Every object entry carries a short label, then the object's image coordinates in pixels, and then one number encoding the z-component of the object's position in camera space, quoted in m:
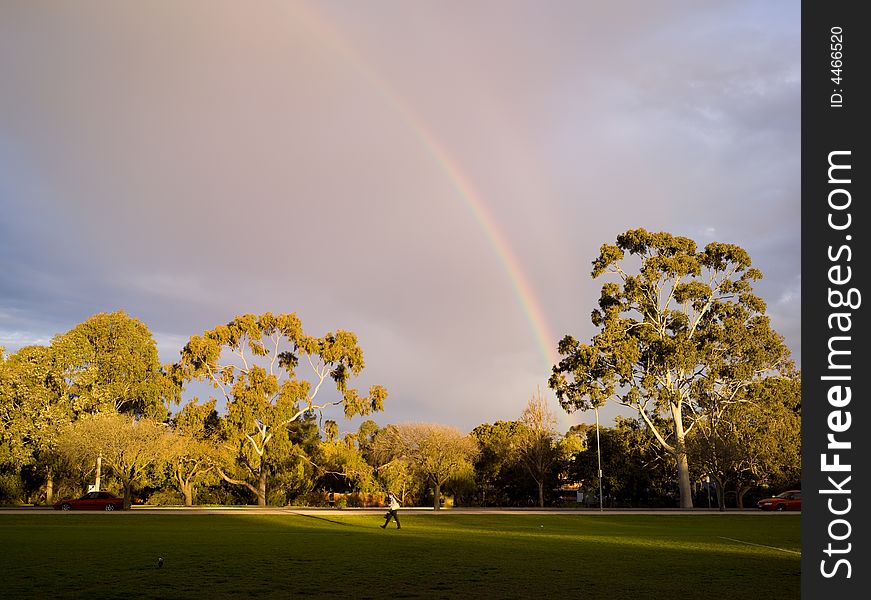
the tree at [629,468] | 69.62
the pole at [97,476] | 63.48
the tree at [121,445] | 53.25
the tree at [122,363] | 70.06
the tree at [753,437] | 56.06
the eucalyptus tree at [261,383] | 64.38
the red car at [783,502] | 55.69
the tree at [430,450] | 62.72
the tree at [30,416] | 59.41
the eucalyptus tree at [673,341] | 60.47
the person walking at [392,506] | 32.84
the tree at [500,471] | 74.00
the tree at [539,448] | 72.56
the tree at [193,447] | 59.44
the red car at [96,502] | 52.62
